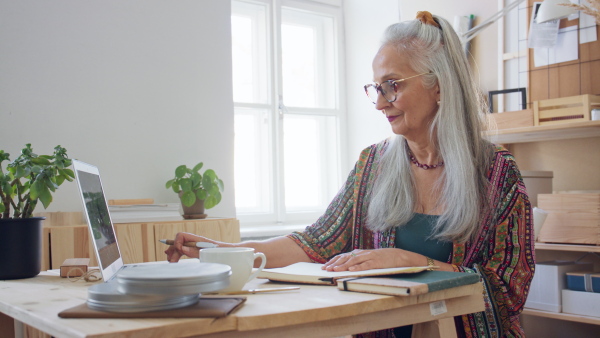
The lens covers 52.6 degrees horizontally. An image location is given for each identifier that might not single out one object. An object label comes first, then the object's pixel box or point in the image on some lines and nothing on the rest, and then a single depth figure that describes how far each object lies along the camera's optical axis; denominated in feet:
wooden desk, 2.55
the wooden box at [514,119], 9.49
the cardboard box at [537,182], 9.52
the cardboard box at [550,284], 9.04
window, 13.29
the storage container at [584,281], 8.69
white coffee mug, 3.48
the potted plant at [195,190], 9.28
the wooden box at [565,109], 8.87
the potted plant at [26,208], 4.51
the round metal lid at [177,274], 2.64
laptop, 3.81
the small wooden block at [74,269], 4.66
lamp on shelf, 9.07
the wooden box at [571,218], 8.66
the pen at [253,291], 3.45
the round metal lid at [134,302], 2.68
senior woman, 4.99
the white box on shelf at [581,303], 8.63
